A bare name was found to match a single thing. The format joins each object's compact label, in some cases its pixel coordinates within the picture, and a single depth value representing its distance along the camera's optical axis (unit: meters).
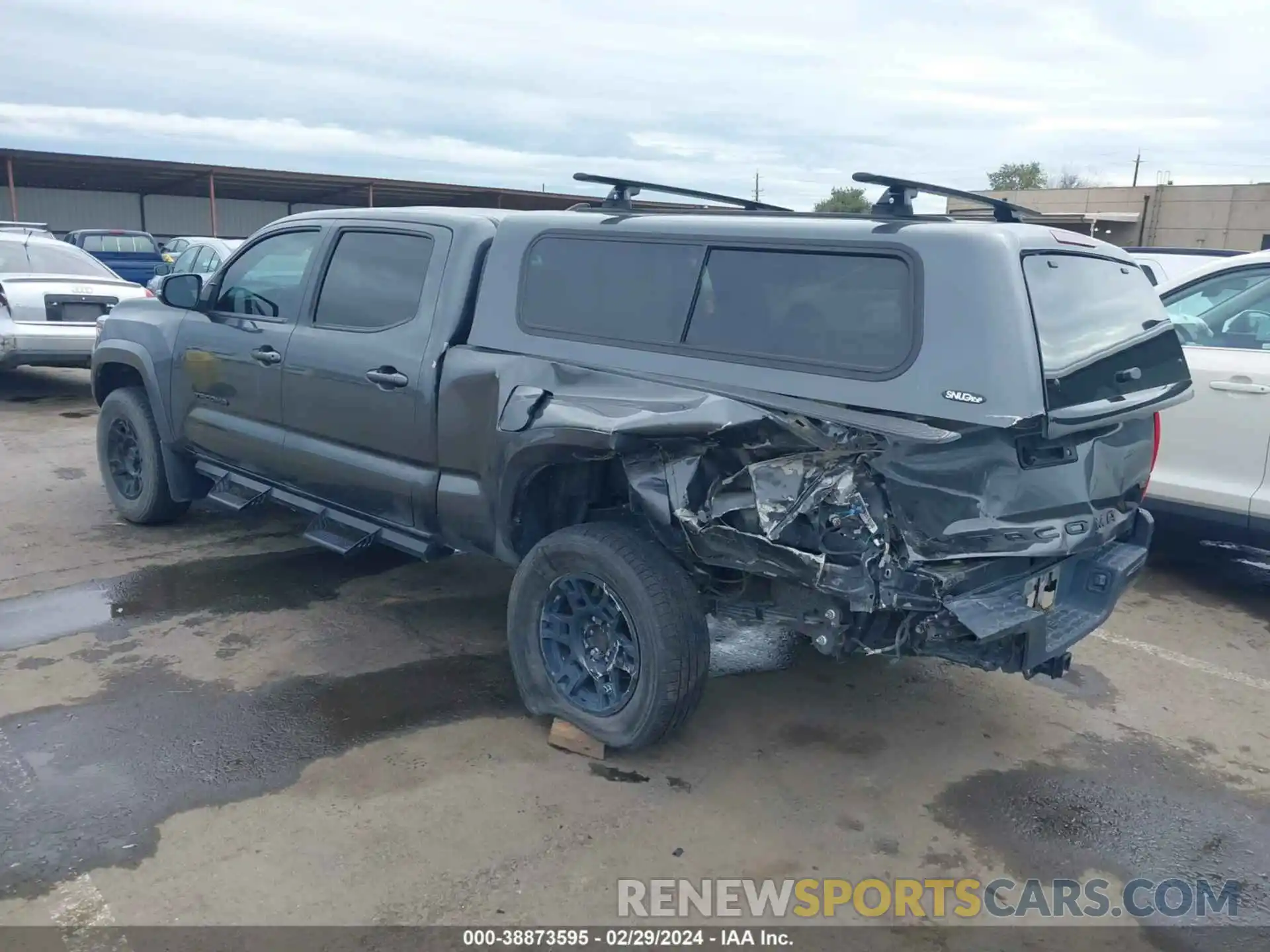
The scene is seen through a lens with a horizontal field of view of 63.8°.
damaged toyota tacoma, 3.15
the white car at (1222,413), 5.33
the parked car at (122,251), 21.70
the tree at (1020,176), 66.12
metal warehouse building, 28.25
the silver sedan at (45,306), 9.95
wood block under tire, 3.81
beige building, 34.84
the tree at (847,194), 39.86
